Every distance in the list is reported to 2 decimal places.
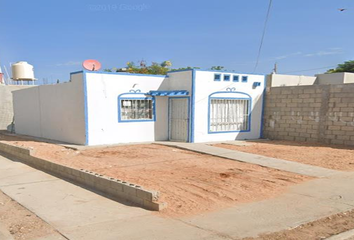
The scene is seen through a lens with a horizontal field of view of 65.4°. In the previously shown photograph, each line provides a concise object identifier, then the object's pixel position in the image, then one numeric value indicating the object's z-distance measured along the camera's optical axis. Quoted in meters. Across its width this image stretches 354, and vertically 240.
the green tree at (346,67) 34.22
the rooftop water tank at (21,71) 31.66
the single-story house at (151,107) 12.20
